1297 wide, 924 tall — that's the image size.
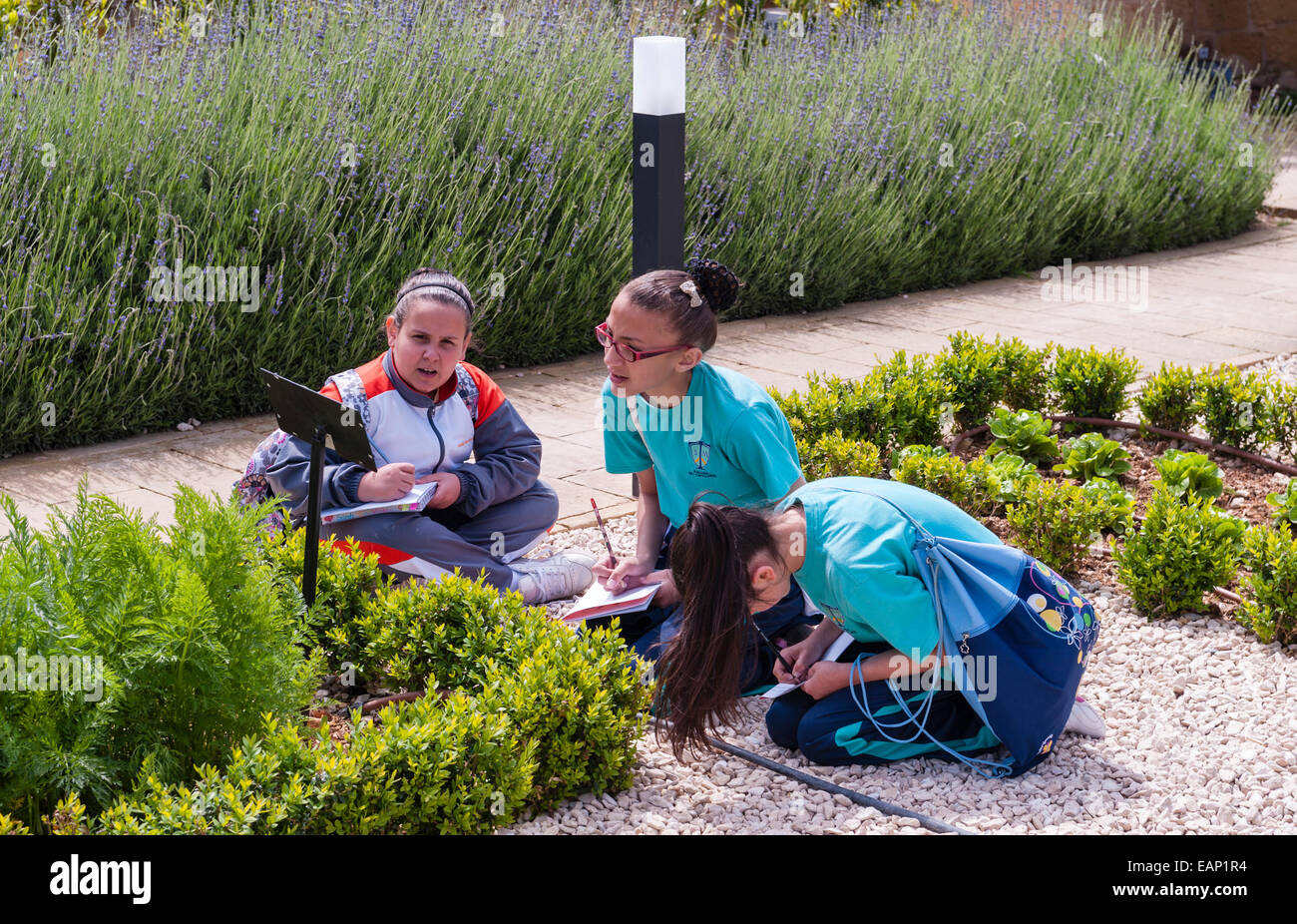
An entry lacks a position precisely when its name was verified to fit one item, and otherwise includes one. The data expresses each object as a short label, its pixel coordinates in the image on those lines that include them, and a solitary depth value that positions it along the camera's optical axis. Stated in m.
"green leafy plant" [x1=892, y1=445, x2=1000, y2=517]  4.64
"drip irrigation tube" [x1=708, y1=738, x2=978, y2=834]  2.94
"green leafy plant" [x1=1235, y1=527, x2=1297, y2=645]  3.88
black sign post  3.15
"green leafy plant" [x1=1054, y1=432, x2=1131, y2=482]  5.14
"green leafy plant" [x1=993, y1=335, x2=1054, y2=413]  5.84
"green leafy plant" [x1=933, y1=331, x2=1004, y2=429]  5.73
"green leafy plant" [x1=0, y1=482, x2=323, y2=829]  2.50
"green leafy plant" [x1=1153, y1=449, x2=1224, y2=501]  4.84
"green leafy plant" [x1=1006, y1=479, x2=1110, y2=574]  4.32
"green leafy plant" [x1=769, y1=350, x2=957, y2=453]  5.28
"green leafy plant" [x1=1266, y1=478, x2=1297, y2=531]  4.52
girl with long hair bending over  2.96
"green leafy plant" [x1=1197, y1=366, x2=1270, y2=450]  5.50
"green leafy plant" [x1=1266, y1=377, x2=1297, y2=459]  5.46
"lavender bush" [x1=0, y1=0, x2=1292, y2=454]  5.93
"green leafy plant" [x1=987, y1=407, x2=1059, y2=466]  5.30
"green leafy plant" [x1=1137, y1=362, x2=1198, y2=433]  5.64
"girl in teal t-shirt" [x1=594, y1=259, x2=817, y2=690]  3.57
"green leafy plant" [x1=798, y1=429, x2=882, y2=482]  4.80
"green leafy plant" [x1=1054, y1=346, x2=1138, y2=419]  5.77
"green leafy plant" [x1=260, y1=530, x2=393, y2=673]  3.44
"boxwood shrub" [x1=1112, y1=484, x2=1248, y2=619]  4.09
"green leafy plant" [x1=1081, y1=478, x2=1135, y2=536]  4.50
